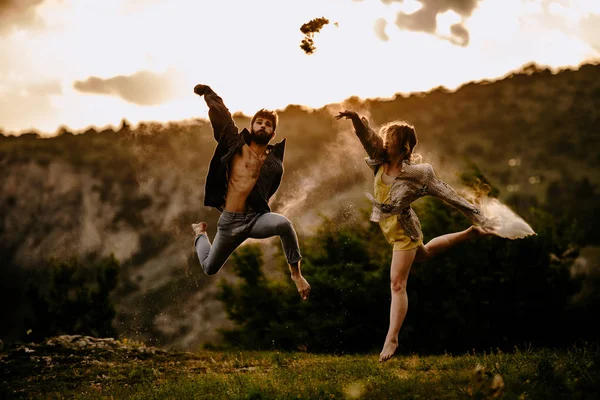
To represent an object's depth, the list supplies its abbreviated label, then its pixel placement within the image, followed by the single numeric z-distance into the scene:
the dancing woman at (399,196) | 8.54
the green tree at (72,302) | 30.12
